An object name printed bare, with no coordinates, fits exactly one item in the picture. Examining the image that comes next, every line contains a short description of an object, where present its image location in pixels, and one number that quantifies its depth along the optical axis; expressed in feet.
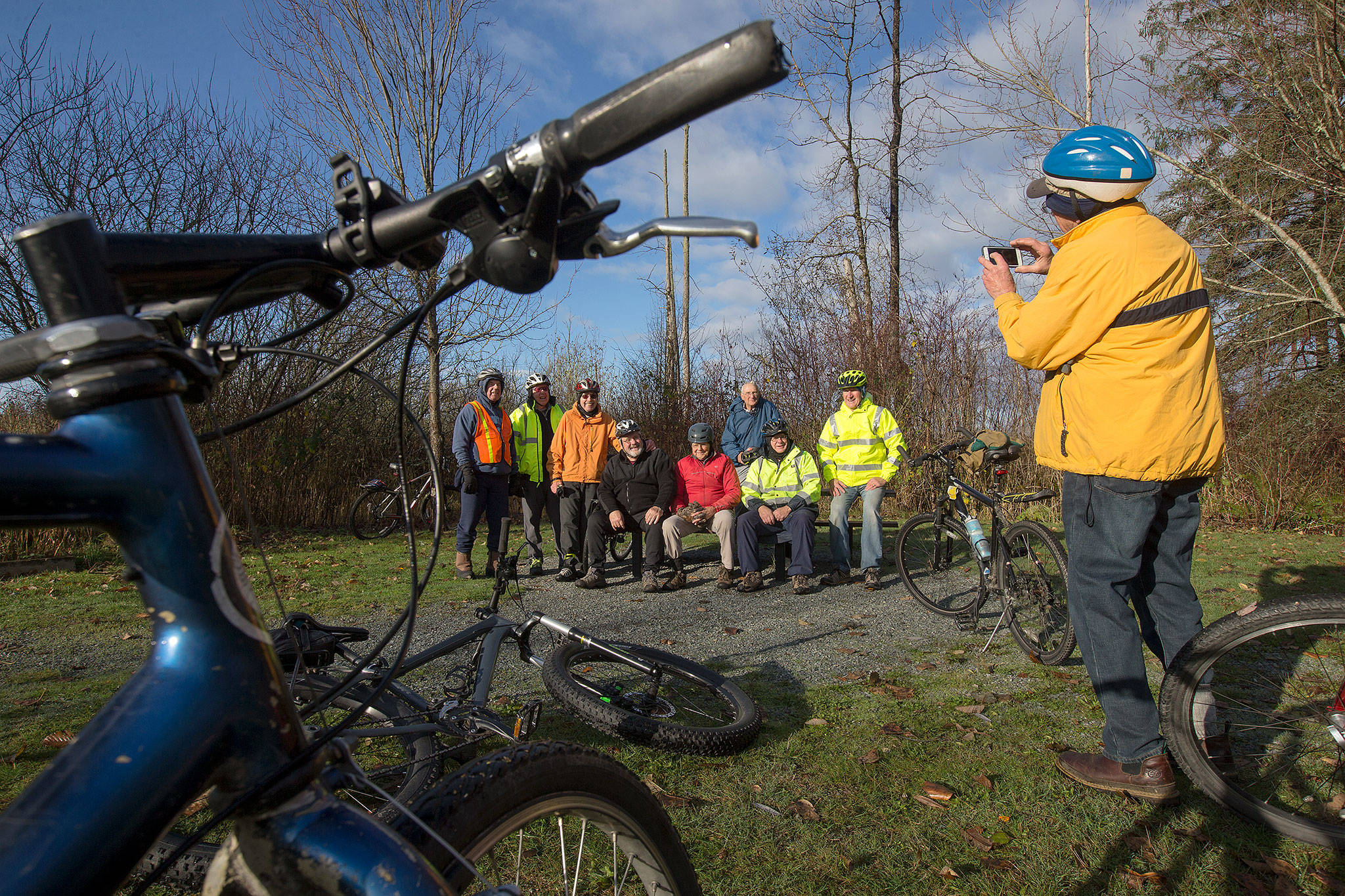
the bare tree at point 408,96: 31.94
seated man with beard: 25.00
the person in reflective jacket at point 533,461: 28.25
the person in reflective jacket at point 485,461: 25.58
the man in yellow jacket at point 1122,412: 8.68
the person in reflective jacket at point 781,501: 23.02
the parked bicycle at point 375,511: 27.89
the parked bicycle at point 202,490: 2.34
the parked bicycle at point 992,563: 16.10
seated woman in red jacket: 24.03
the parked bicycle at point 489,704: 8.63
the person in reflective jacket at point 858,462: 23.40
